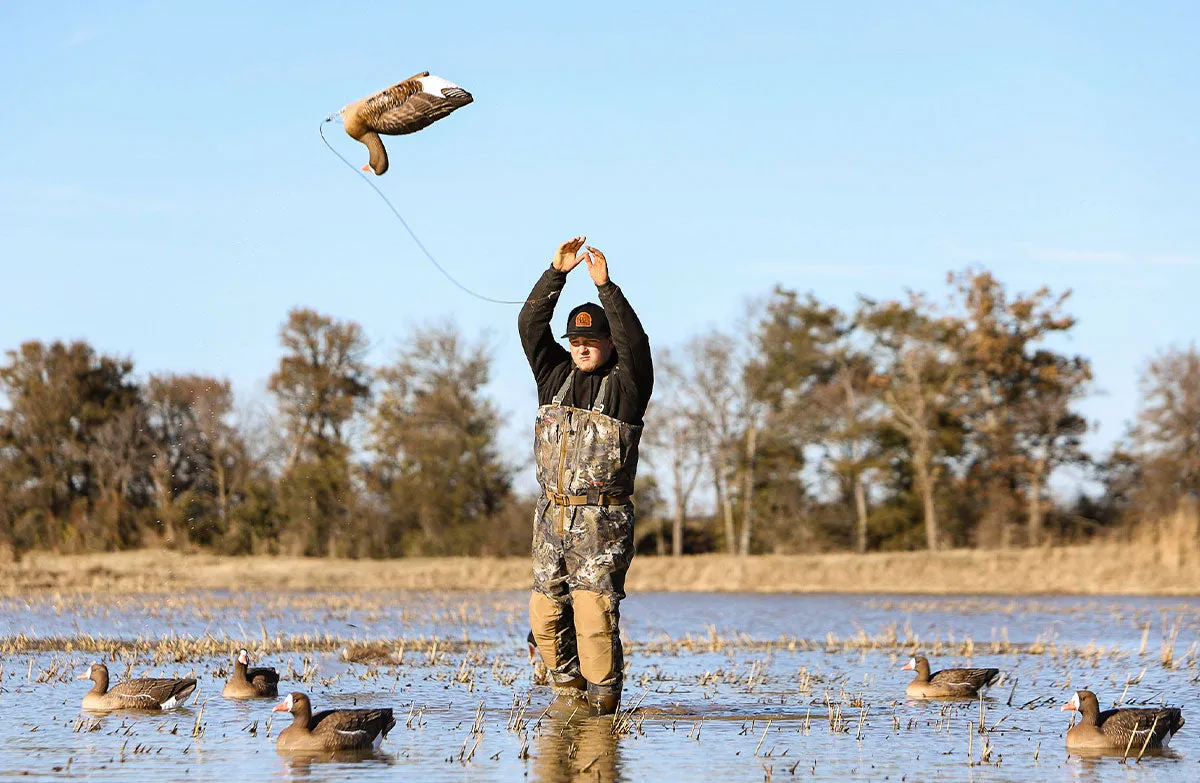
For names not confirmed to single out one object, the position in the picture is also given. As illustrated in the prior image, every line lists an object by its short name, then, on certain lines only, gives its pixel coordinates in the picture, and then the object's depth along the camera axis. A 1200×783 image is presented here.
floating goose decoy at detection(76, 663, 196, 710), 18.80
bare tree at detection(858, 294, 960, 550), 100.25
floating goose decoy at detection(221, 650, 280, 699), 20.34
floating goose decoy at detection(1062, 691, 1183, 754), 16.34
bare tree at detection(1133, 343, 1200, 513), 99.62
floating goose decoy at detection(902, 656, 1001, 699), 21.64
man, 18.08
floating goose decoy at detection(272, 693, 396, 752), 15.57
